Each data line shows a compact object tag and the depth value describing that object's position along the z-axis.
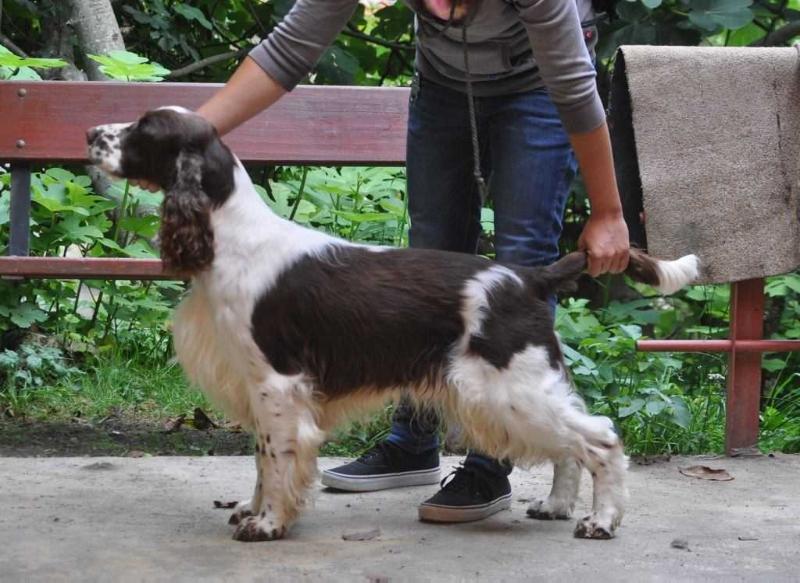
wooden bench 5.21
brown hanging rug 4.79
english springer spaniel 3.52
